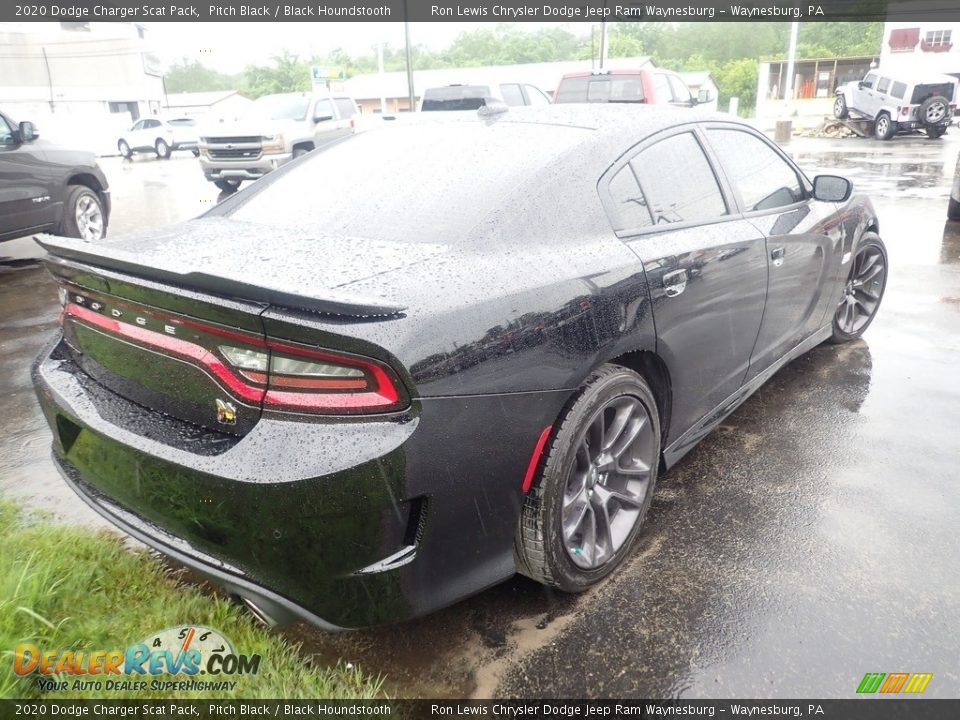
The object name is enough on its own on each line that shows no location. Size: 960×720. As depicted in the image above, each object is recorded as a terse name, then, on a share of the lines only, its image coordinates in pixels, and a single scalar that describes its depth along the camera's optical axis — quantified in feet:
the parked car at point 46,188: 23.90
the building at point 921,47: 140.49
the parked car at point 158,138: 99.20
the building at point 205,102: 200.73
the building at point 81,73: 143.13
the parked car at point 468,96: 45.83
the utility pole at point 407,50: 65.98
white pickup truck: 46.01
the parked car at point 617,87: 40.06
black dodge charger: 5.78
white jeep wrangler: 70.23
